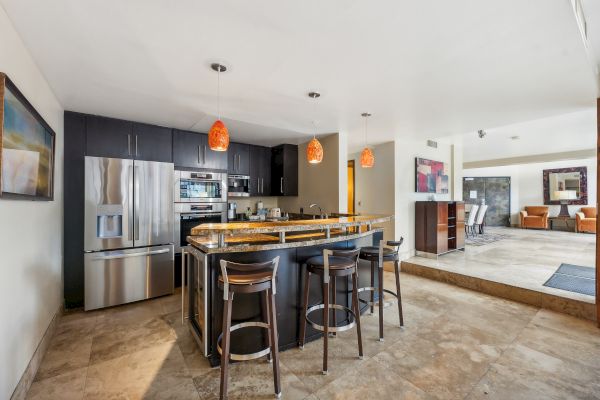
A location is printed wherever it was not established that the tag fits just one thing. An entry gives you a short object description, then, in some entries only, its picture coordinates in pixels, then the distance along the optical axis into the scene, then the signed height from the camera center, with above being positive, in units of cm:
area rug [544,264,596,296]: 335 -115
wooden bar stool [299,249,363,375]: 207 -62
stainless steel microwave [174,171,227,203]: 393 +21
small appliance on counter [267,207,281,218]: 462 -25
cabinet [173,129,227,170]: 398 +75
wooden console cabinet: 517 -56
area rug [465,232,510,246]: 685 -113
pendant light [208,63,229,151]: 239 +58
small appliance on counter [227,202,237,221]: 465 -21
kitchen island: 208 -66
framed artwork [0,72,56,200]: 154 +37
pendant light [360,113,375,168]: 358 +59
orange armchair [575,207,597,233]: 827 -66
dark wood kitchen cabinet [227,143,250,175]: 479 +77
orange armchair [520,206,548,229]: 933 -66
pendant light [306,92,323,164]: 317 +59
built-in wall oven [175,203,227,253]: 391 -26
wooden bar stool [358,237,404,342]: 252 -61
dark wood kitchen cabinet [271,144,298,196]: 514 +59
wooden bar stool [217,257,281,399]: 173 -66
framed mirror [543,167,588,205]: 884 +48
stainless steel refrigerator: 320 -40
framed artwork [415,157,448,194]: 550 +51
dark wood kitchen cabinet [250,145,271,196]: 510 +58
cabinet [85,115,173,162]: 340 +84
